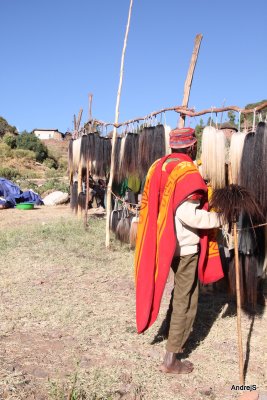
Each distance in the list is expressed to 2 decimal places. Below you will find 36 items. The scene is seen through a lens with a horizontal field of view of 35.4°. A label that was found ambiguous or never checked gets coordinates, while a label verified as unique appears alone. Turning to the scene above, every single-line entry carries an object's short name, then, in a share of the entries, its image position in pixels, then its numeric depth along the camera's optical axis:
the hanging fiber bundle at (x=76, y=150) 8.96
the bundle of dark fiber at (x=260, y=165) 3.61
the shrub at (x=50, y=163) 35.05
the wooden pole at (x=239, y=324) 2.74
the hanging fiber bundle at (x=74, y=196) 10.77
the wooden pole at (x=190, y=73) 5.21
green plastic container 13.53
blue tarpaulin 14.52
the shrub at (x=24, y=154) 33.66
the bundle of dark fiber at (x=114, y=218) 7.44
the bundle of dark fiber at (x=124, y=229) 6.93
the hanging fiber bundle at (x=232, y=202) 2.81
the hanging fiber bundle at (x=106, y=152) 7.80
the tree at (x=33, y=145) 36.78
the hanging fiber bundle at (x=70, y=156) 10.12
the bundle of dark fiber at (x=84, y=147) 8.34
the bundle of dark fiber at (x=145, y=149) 5.73
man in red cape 2.90
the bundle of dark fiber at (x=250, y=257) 3.89
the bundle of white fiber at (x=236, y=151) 3.78
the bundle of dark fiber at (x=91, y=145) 8.13
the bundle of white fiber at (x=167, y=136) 5.44
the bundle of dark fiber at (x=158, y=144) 5.50
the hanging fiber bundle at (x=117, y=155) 6.93
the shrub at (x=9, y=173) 24.37
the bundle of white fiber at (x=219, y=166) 3.88
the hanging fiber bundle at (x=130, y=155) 6.31
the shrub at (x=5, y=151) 33.08
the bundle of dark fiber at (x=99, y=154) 7.88
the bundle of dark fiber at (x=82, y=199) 10.24
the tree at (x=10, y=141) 37.69
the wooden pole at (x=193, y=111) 3.96
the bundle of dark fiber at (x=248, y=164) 3.69
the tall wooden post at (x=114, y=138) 6.41
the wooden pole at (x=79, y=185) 9.70
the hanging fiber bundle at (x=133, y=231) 6.58
